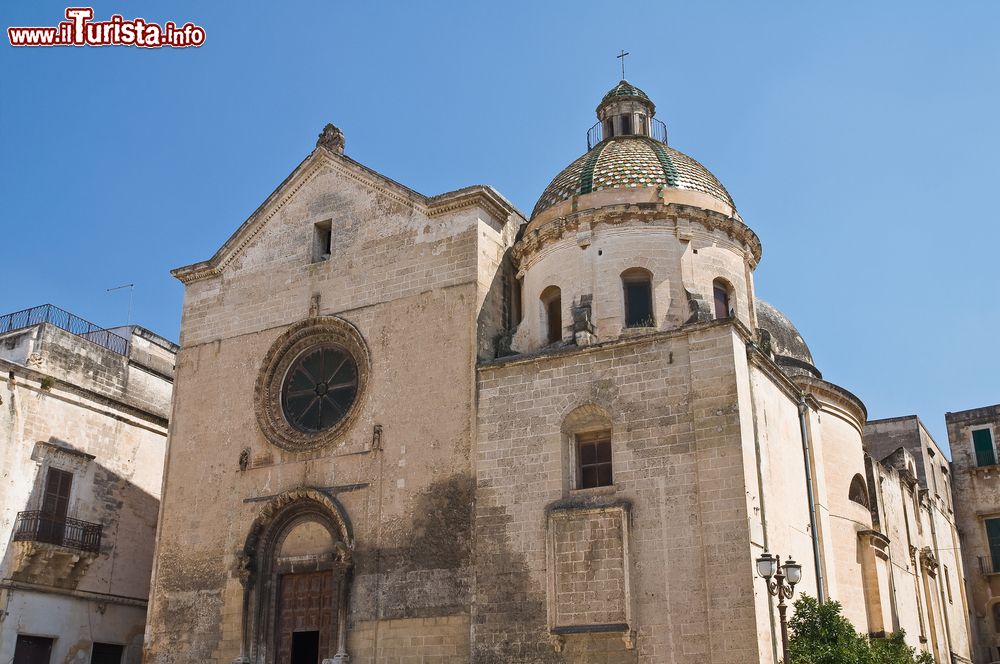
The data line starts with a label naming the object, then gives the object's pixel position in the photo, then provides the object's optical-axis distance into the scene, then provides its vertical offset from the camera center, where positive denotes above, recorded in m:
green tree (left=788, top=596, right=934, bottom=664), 15.80 +0.78
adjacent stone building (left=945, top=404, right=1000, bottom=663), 34.47 +6.22
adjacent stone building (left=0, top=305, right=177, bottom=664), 21.89 +4.39
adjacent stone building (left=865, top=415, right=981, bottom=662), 24.86 +4.05
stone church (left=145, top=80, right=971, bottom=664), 16.77 +4.63
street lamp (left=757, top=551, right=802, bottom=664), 14.13 +1.57
